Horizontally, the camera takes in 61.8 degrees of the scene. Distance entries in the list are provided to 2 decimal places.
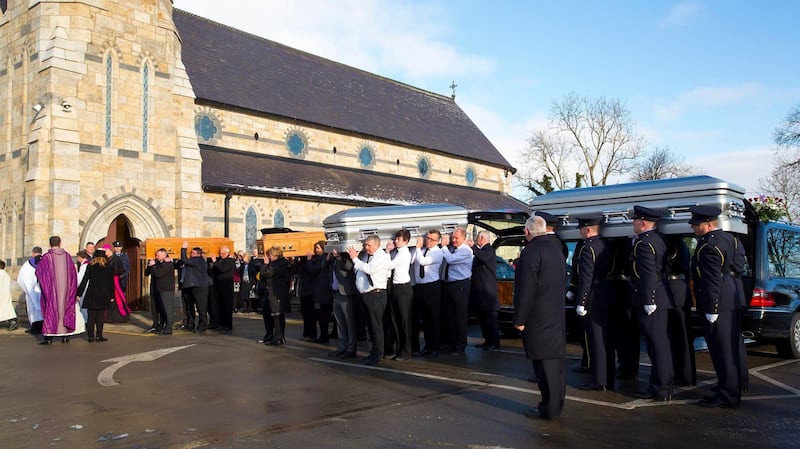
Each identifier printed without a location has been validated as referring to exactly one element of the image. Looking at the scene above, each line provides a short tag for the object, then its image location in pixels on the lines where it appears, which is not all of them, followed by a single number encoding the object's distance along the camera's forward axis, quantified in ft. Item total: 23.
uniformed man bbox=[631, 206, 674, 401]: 23.15
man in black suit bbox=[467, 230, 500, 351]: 36.81
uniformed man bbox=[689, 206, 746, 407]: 22.39
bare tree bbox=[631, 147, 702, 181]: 191.42
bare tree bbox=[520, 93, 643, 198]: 171.63
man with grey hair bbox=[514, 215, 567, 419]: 20.79
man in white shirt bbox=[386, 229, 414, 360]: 33.42
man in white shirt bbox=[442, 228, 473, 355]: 35.94
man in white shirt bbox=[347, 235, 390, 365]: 31.60
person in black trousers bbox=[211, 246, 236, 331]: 48.16
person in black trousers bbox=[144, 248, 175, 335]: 45.83
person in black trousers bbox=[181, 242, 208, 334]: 46.11
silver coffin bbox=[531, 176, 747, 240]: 30.58
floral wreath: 40.60
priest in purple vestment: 41.37
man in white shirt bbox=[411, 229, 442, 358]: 35.22
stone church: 61.98
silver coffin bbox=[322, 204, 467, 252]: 42.32
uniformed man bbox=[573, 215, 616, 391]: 24.94
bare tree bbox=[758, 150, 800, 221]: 152.25
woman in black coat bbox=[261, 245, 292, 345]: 39.40
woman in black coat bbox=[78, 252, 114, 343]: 42.16
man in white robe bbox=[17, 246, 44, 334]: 47.29
